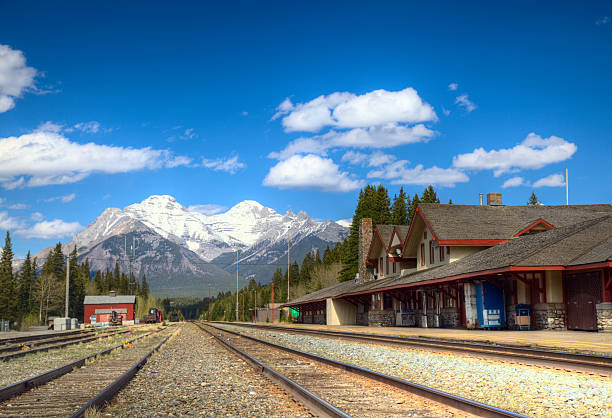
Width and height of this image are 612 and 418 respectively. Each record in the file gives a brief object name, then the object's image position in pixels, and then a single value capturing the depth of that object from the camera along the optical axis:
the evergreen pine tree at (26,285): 111.88
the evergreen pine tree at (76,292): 112.69
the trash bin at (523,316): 24.44
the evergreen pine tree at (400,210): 85.31
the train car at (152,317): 104.44
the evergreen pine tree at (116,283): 158.00
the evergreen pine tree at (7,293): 91.25
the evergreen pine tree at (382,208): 81.38
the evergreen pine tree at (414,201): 87.35
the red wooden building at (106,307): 104.31
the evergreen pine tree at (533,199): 118.81
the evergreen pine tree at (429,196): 89.00
